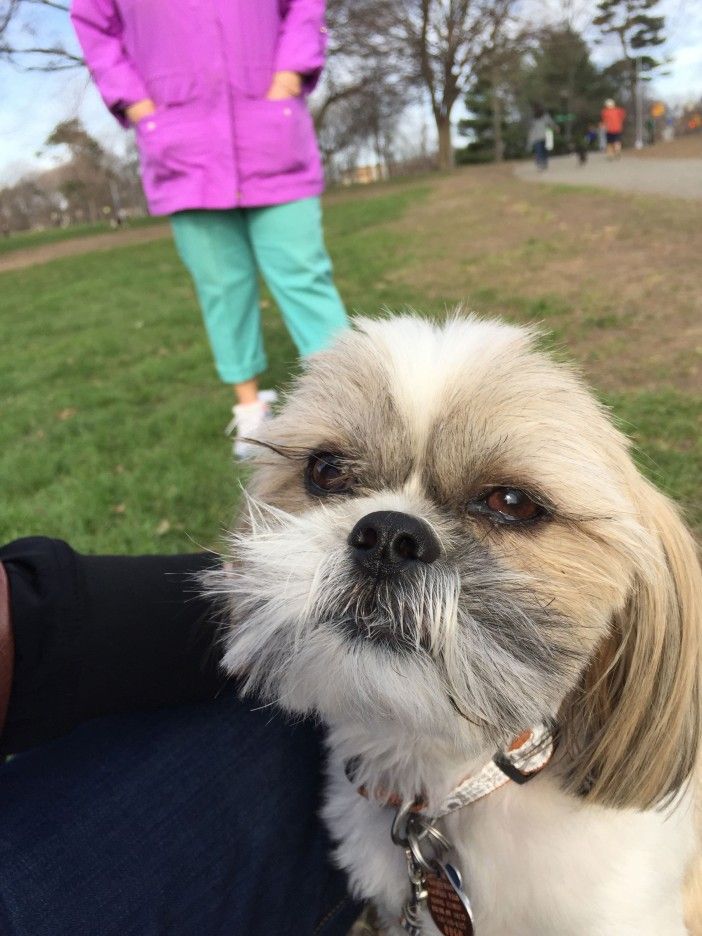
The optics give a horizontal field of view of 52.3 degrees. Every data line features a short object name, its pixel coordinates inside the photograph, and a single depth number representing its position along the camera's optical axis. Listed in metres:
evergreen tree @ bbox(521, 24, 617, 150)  45.53
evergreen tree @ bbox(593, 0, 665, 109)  45.56
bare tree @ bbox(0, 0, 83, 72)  13.82
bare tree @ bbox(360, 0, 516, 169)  29.39
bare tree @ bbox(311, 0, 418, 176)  26.47
